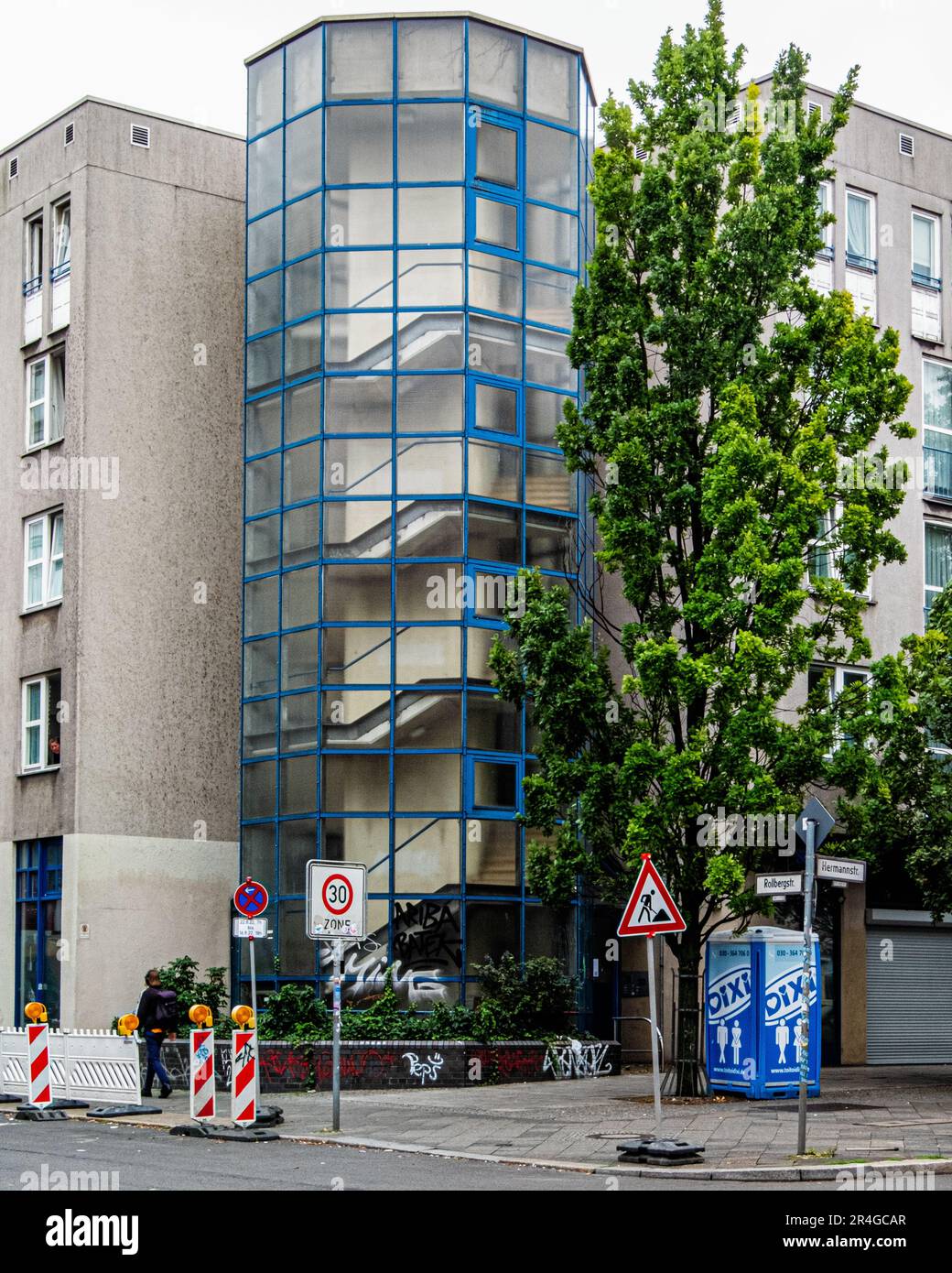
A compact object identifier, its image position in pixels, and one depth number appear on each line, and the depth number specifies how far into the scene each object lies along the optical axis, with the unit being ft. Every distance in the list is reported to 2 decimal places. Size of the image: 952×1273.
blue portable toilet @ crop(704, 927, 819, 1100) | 73.00
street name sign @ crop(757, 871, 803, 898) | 60.34
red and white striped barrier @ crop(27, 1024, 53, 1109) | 71.56
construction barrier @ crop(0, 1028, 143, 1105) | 74.28
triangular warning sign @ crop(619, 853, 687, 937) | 54.44
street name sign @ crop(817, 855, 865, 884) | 56.59
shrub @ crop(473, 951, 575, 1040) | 88.33
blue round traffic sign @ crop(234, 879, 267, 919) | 65.72
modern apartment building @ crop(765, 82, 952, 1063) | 104.63
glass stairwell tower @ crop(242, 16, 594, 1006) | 94.27
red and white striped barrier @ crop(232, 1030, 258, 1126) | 61.00
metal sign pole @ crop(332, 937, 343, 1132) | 62.54
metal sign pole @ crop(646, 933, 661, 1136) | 52.60
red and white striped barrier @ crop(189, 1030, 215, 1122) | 63.21
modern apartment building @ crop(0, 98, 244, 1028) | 101.71
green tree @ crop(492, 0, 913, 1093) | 72.69
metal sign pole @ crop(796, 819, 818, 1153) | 51.26
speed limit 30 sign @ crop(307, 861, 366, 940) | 62.85
